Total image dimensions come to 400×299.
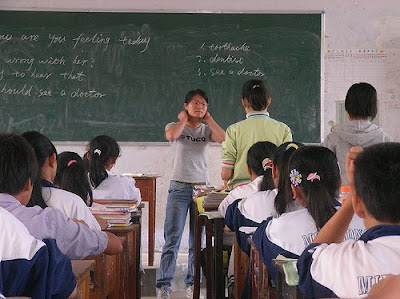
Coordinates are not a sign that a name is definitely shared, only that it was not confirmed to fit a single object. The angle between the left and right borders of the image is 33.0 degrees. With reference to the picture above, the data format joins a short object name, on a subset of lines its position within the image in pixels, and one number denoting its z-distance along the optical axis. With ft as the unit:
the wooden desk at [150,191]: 18.34
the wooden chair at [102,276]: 8.90
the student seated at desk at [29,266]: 5.51
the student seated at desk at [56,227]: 6.53
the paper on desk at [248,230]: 9.13
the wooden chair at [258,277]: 7.39
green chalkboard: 19.97
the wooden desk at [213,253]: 11.54
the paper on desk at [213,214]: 11.43
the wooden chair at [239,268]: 10.36
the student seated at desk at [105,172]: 12.81
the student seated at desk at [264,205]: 9.01
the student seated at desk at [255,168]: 10.98
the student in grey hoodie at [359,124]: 12.09
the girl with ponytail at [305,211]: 7.11
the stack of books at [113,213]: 11.04
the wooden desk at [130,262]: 10.98
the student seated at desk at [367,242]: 4.64
